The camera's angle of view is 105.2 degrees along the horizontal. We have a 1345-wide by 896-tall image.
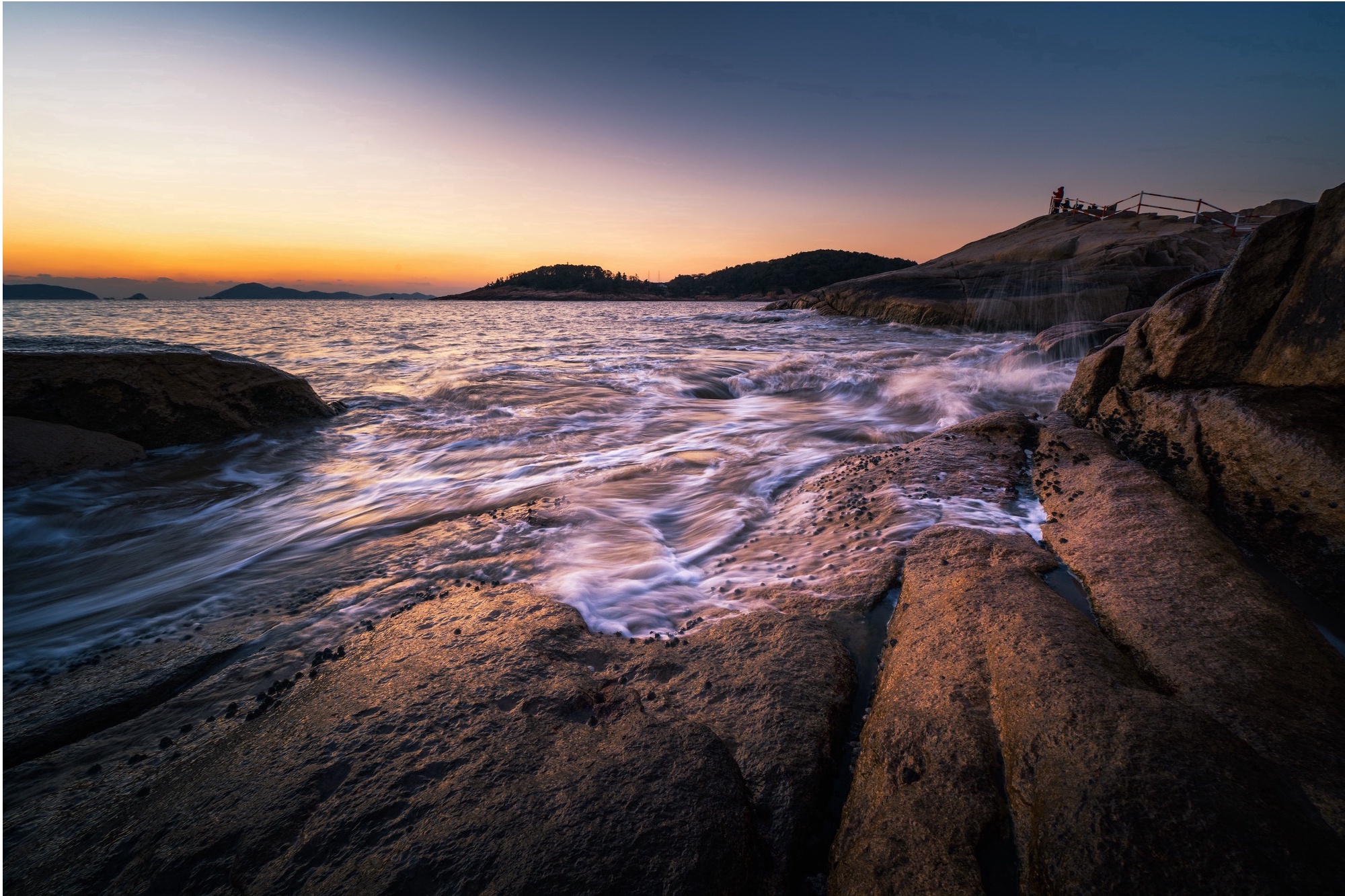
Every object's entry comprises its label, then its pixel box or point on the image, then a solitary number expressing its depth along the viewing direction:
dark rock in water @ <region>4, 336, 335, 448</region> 5.66
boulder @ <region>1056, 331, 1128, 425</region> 4.62
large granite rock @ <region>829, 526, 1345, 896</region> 1.15
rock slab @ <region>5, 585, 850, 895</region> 1.39
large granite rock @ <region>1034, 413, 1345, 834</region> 1.53
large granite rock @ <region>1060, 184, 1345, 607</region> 2.74
